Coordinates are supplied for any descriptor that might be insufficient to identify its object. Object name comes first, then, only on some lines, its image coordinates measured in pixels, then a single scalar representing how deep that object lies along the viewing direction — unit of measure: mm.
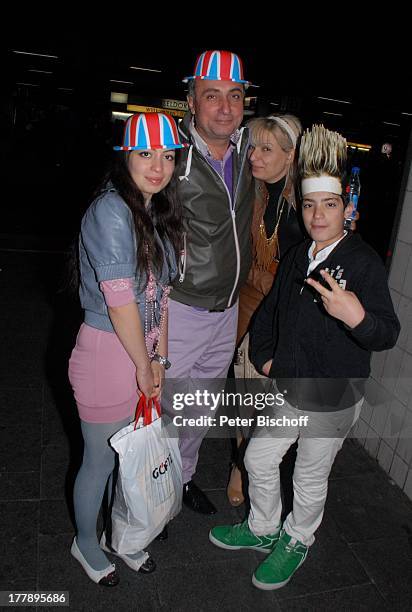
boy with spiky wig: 1931
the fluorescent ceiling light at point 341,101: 15110
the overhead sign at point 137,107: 17862
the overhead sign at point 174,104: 16031
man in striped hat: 2342
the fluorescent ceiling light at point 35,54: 14492
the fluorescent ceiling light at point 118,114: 18728
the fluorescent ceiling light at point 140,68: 15524
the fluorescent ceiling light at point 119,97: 18109
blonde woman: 2443
